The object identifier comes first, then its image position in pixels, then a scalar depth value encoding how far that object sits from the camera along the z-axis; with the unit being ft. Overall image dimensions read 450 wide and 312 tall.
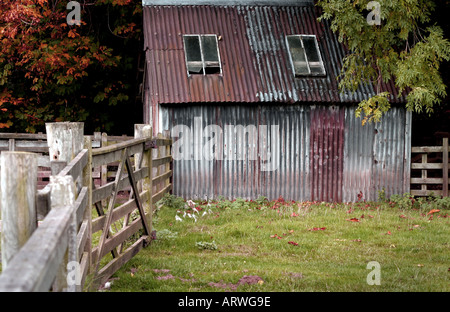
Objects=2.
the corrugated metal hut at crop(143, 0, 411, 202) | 48.29
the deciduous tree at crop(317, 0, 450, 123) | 40.57
